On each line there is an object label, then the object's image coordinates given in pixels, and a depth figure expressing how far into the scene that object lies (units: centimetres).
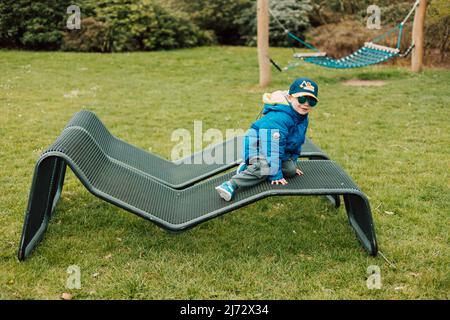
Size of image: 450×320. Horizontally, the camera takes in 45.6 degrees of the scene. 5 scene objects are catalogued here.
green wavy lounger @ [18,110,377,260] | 387
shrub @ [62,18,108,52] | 1569
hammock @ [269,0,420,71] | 1066
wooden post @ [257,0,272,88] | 998
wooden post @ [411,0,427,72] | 1167
